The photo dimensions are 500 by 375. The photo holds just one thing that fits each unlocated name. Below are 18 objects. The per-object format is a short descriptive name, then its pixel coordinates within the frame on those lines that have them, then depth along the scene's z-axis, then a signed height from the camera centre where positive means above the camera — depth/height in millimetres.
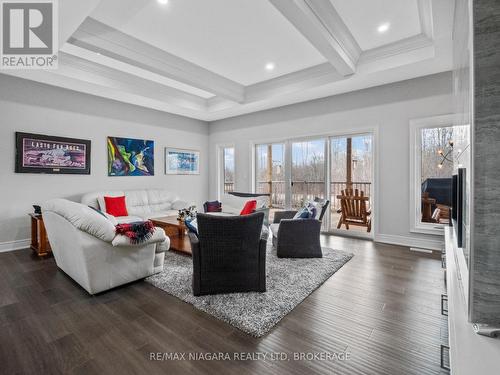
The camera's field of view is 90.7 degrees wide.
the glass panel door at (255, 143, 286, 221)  6102 +352
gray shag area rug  2047 -1054
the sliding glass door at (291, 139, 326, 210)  5289 +348
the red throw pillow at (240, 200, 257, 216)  4504 -371
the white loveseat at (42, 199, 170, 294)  2316 -632
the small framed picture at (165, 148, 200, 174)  6230 +686
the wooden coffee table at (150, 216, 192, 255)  3760 -769
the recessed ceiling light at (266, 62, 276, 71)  4148 +2070
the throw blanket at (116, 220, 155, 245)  2396 -434
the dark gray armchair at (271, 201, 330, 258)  3439 -724
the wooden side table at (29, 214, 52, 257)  3695 -784
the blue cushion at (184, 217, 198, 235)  2908 -470
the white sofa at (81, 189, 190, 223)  4602 -326
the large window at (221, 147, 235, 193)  7018 +494
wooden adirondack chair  5089 -478
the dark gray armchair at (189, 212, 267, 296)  2283 -653
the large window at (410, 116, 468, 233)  3934 +241
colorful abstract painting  5199 +675
